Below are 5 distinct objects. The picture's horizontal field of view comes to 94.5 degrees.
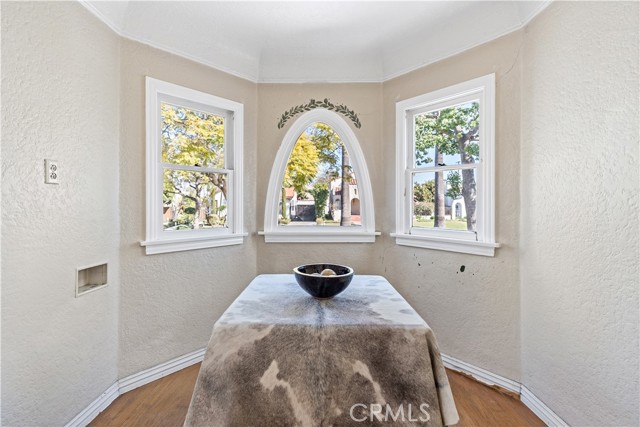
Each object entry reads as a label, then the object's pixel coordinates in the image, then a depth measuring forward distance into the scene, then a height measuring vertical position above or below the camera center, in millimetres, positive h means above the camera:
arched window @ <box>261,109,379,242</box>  2707 +238
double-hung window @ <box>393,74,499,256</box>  2070 +342
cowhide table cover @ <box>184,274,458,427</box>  1097 -631
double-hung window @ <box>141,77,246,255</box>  2113 +335
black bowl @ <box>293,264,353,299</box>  1467 -360
